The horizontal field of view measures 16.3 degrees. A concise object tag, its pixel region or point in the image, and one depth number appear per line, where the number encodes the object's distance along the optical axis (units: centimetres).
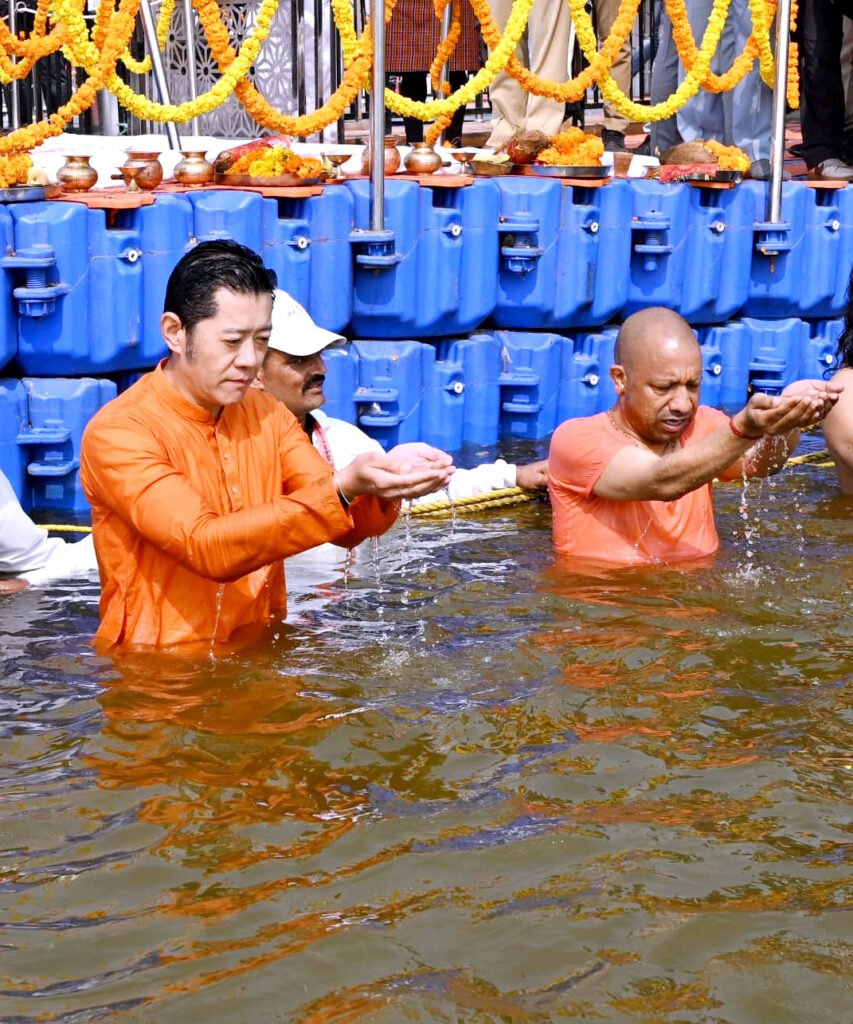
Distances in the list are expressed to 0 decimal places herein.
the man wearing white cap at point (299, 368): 996
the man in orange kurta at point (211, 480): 784
